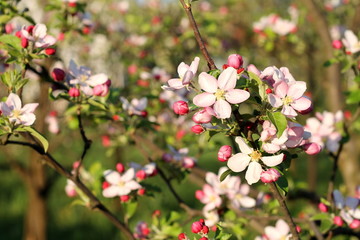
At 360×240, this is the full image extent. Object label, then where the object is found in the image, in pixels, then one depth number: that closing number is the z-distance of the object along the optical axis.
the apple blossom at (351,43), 0.91
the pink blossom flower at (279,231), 0.84
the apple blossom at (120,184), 0.86
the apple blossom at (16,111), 0.73
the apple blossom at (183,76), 0.66
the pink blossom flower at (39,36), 0.79
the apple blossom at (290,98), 0.65
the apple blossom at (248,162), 0.66
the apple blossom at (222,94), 0.64
